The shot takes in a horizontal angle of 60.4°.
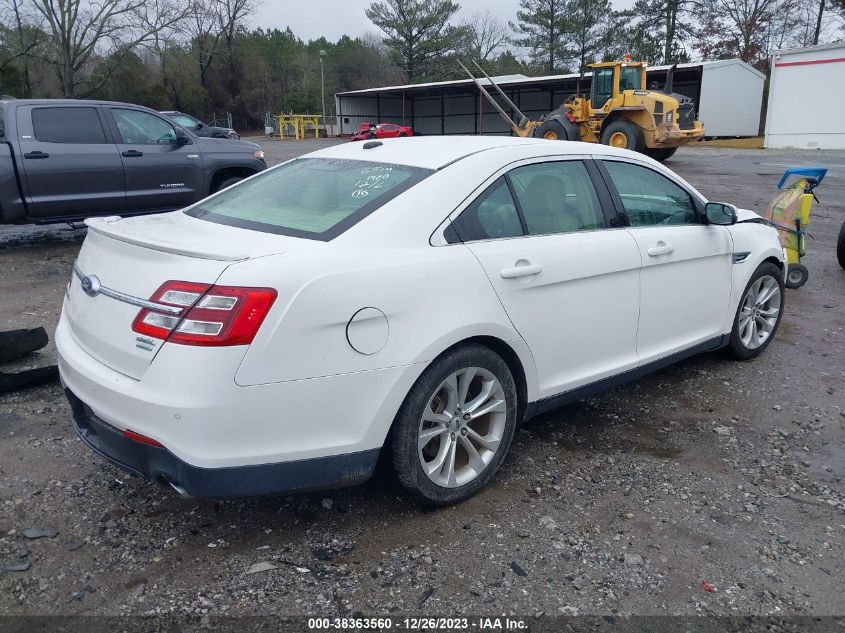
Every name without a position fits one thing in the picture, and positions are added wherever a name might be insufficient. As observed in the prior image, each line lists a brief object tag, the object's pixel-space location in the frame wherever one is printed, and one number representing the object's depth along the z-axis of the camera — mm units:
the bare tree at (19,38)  42009
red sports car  33906
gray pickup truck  8219
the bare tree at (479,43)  66312
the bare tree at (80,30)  44000
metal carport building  37500
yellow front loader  21047
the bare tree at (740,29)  51344
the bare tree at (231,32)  63000
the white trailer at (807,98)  30891
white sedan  2580
